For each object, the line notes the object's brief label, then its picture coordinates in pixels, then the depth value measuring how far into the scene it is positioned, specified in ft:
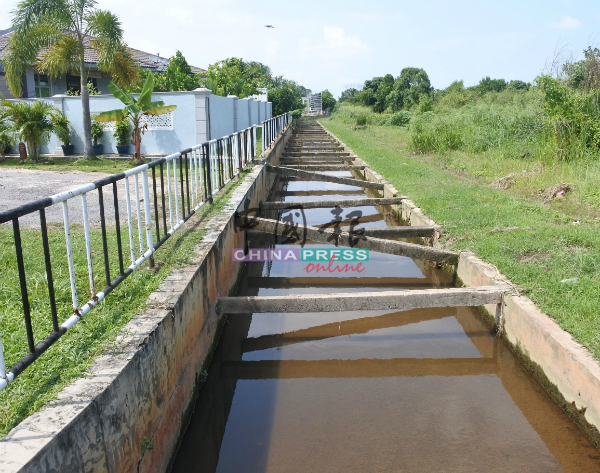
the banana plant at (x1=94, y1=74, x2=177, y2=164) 39.78
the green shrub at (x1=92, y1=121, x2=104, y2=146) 46.14
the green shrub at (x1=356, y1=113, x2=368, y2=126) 106.22
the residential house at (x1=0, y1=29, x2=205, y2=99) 68.13
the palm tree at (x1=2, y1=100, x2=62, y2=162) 41.78
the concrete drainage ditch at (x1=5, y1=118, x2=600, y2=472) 8.17
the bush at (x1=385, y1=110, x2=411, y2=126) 104.12
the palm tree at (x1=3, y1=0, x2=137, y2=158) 40.34
